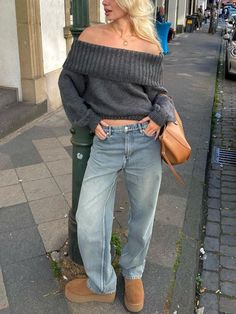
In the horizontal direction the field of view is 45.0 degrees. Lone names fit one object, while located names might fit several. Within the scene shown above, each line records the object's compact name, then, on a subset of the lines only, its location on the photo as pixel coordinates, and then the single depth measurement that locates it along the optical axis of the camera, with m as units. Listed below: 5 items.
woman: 1.50
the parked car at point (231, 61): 7.80
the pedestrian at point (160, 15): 12.27
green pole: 1.71
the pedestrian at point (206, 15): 31.58
